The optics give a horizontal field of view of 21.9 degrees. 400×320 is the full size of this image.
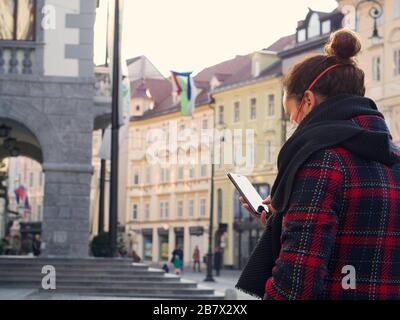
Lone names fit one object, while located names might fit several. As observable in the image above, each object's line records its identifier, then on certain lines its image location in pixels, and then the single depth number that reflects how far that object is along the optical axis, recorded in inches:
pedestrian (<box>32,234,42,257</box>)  1139.4
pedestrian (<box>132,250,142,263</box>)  1198.6
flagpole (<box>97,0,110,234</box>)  1003.6
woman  99.3
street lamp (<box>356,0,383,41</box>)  1519.2
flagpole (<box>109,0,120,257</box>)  748.6
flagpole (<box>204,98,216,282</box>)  1531.7
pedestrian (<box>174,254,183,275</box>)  1544.0
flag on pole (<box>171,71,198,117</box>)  1201.8
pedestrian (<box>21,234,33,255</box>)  1427.2
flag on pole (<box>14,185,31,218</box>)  1891.0
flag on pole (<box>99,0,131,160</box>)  770.8
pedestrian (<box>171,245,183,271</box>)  1616.4
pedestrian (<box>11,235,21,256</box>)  1165.1
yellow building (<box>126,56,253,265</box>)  2085.4
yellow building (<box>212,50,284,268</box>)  1566.2
